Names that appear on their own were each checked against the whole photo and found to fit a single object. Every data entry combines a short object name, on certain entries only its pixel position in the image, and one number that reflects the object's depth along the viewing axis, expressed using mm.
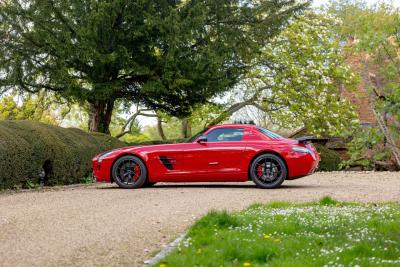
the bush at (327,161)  24891
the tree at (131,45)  19969
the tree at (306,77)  26031
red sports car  13164
